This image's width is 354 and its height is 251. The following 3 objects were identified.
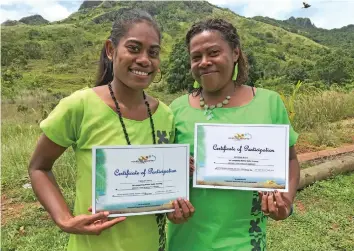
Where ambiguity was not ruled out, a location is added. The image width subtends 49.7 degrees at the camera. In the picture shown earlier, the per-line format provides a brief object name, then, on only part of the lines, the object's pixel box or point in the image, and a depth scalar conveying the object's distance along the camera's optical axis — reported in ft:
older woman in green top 5.51
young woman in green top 4.83
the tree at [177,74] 92.58
